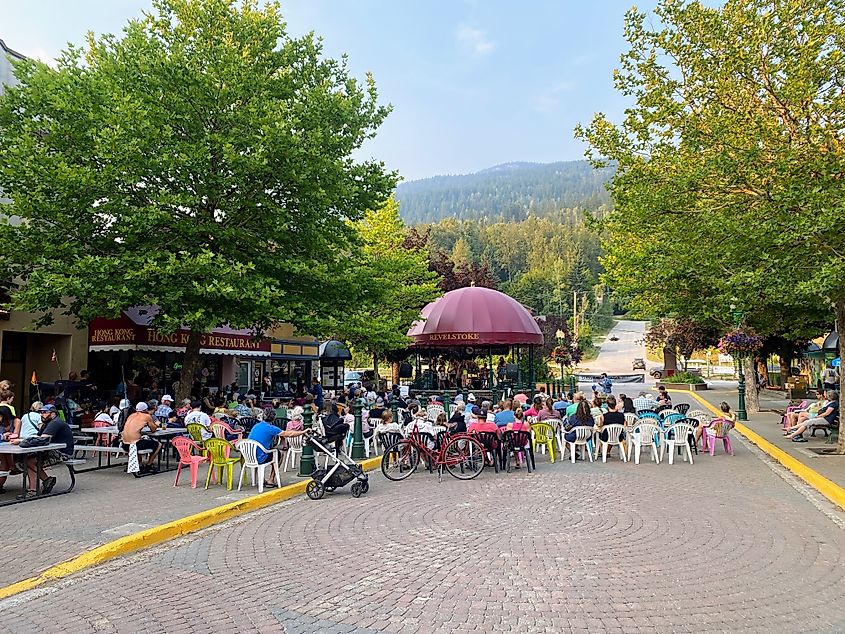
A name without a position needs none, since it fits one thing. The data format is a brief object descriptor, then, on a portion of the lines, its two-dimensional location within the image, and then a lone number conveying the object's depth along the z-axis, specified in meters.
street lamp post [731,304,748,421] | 23.12
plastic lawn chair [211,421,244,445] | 12.87
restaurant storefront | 19.20
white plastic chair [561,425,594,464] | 14.20
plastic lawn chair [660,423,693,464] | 13.74
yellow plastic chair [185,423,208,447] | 12.65
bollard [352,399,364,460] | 14.06
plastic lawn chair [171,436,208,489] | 10.84
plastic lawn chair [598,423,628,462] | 14.32
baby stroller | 10.18
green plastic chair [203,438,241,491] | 10.74
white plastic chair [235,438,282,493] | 10.50
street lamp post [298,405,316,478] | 11.94
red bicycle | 12.11
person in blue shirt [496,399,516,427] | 13.09
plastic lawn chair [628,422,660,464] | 13.88
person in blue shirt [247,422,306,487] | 10.59
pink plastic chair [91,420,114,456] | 13.84
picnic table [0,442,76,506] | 9.10
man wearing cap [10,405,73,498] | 9.89
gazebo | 29.66
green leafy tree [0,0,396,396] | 14.42
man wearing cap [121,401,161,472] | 11.85
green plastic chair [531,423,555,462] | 14.56
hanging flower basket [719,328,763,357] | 24.22
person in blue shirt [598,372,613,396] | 31.20
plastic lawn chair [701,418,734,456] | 15.16
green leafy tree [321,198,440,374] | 17.84
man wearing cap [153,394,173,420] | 14.78
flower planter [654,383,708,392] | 45.84
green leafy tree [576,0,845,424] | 11.41
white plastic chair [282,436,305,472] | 13.06
